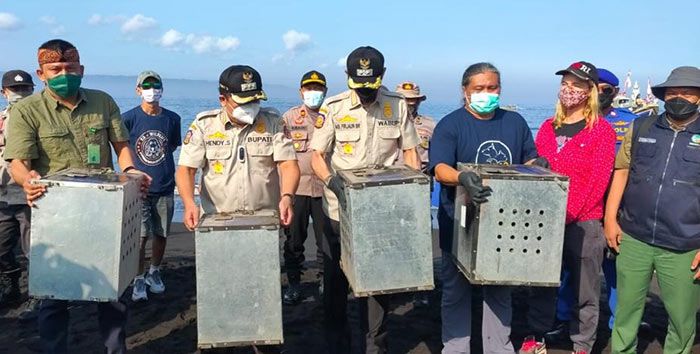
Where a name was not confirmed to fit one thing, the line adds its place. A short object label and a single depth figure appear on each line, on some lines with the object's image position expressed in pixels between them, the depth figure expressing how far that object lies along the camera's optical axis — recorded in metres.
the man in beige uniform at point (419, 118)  5.43
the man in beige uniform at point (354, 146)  3.52
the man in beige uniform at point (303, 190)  5.07
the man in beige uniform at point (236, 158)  3.36
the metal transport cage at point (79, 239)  2.82
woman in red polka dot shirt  3.51
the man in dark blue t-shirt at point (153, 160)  5.07
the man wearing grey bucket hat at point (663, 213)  3.19
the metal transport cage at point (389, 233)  2.73
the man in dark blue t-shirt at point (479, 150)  3.19
